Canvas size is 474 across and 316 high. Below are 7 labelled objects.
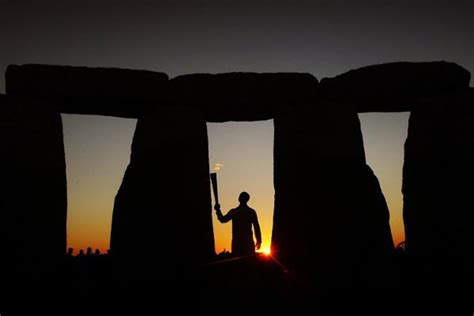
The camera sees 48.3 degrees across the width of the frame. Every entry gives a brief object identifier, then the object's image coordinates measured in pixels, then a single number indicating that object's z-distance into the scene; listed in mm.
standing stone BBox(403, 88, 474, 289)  7762
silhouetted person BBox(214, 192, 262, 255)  9016
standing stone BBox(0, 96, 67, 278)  7684
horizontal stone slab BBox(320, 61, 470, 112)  8523
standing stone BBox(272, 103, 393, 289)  7766
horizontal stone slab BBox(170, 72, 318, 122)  8633
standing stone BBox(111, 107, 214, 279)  7926
